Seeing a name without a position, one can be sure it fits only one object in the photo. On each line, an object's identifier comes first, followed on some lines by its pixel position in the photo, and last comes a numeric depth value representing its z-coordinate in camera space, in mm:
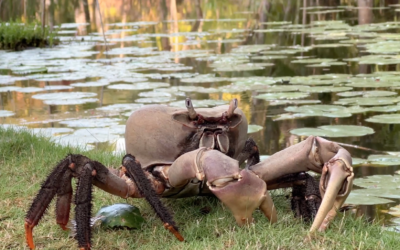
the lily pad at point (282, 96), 6383
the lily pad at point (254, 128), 5194
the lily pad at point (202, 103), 6117
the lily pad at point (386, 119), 5109
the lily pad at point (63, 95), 6922
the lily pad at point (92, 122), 5602
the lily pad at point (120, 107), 6159
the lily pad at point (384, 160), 4125
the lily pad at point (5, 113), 6211
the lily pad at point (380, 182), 3675
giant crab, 2584
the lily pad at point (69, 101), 6613
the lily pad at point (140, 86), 7195
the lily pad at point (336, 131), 4848
